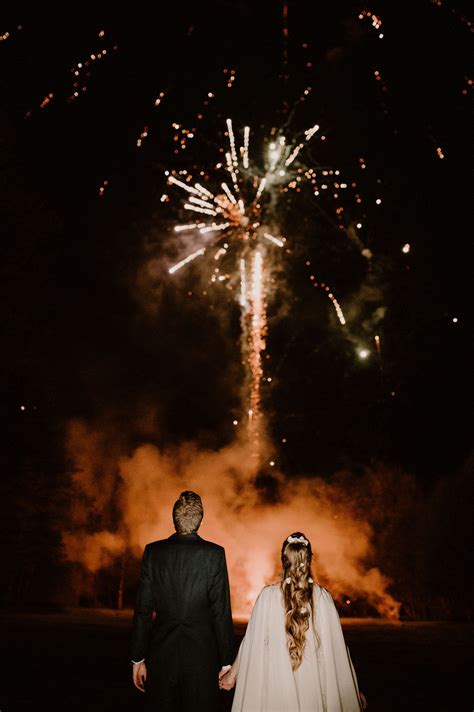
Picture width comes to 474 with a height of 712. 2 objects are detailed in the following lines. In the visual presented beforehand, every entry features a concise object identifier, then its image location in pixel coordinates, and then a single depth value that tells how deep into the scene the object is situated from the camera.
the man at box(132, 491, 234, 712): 3.46
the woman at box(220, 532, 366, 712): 3.26
